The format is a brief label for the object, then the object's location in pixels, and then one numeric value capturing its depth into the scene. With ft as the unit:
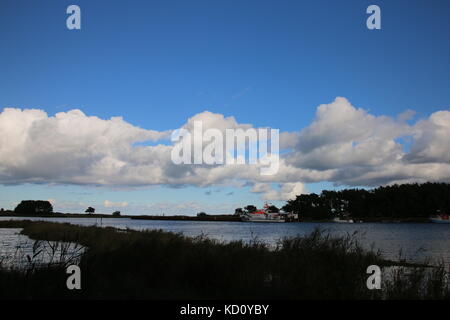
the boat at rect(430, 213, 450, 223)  637.80
